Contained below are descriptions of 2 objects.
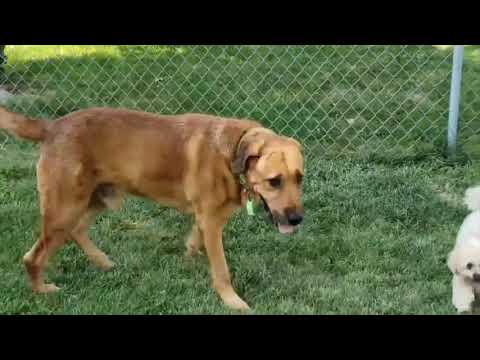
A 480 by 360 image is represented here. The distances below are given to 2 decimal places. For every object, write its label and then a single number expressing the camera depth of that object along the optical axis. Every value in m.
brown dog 4.11
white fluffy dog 3.90
